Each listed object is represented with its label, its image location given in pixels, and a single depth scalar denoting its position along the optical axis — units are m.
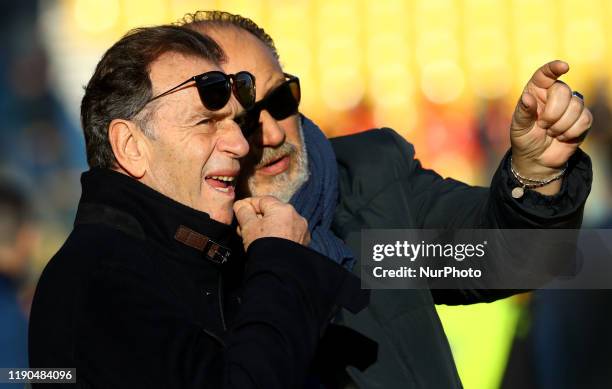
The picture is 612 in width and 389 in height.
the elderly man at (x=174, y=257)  6.56
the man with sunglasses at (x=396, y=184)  6.81
